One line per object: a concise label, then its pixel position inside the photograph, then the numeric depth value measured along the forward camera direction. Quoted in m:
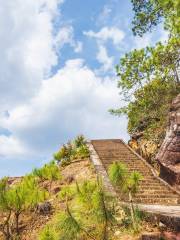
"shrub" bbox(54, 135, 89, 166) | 19.14
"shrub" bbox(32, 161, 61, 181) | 11.90
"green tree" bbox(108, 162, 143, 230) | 6.08
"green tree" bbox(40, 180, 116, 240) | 4.29
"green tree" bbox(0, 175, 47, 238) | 6.75
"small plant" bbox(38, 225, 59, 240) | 4.35
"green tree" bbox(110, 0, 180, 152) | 15.98
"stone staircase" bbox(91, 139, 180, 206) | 10.44
